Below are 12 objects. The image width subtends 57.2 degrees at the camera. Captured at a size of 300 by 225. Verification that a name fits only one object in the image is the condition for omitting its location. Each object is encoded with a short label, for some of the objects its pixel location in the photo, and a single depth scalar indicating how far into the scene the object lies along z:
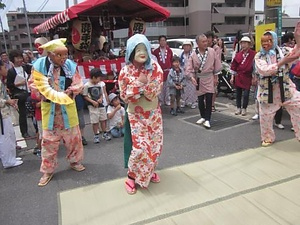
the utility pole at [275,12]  5.74
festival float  6.28
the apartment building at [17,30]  53.12
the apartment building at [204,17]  33.25
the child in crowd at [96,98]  4.64
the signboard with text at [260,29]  5.39
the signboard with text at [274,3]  5.70
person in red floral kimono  2.79
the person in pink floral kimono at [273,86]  3.86
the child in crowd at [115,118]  4.95
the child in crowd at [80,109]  4.57
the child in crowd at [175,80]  6.13
